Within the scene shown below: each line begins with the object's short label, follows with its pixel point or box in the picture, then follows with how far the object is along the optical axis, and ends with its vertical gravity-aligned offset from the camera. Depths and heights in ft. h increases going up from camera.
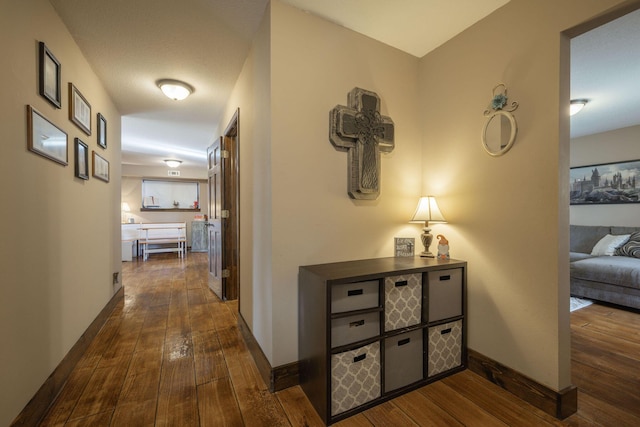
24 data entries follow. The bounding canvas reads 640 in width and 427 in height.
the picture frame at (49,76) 4.76 +2.66
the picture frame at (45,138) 4.38 +1.42
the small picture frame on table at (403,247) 6.61 -0.87
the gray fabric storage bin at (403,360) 4.95 -2.89
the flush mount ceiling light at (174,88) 8.55 +4.14
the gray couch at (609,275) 9.12 -2.32
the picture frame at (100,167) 7.68 +1.42
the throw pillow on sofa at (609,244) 11.34 -1.40
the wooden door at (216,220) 10.19 -0.31
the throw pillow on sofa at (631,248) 10.67 -1.46
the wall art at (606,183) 11.89 +1.44
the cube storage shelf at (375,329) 4.42 -2.23
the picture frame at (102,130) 8.29 +2.70
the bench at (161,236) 19.69 -1.79
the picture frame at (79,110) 6.18 +2.63
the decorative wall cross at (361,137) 5.74 +1.72
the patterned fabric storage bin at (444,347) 5.46 -2.92
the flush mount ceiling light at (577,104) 9.46 +3.97
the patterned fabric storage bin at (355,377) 4.41 -2.89
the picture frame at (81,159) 6.37 +1.37
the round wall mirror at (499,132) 5.18 +1.67
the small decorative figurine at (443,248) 6.28 -0.85
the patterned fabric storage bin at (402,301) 5.00 -1.75
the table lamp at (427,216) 6.27 -0.08
